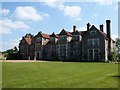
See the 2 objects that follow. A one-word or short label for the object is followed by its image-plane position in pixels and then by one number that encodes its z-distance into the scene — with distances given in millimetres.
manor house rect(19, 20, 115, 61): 27278
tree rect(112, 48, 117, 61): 25669
